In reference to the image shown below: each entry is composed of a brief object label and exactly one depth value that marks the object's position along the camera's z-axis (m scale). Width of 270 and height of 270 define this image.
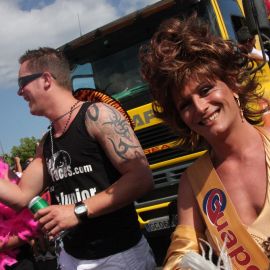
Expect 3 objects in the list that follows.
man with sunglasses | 2.08
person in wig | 1.54
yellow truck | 4.69
